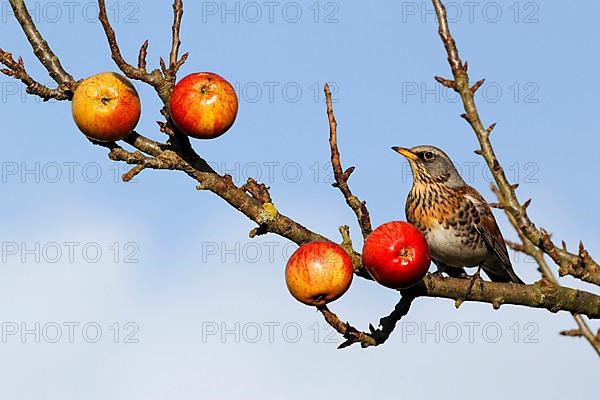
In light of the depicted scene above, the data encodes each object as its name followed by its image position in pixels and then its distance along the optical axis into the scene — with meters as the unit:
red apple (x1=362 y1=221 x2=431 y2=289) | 9.27
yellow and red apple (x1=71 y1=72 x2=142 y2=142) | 9.65
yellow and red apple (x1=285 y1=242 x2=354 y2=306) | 9.09
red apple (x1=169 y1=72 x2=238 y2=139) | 9.55
